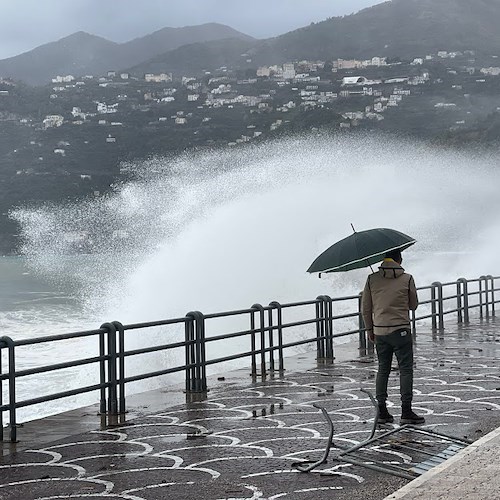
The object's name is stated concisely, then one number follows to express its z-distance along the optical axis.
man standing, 10.95
